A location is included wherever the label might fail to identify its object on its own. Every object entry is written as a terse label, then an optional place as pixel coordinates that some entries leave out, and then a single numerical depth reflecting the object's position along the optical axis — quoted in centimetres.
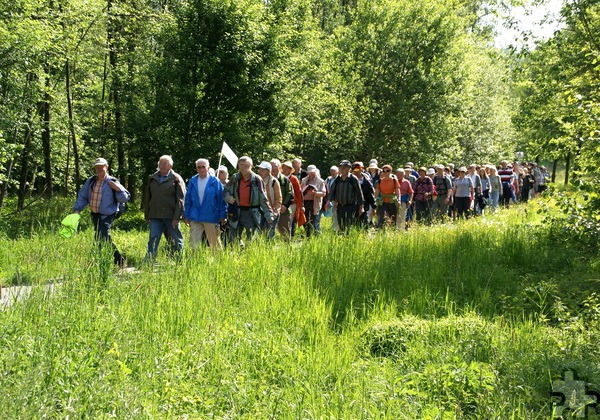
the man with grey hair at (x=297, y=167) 1591
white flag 1237
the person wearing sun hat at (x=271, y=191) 1224
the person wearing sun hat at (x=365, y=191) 1414
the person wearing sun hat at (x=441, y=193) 1725
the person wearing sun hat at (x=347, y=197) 1334
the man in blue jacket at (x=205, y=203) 1081
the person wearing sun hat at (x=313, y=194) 1484
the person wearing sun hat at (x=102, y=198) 1016
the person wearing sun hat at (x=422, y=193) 1711
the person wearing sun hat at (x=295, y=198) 1380
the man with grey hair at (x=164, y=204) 1055
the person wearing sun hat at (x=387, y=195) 1573
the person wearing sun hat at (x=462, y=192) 1830
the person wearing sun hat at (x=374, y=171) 1808
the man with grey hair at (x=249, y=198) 1127
